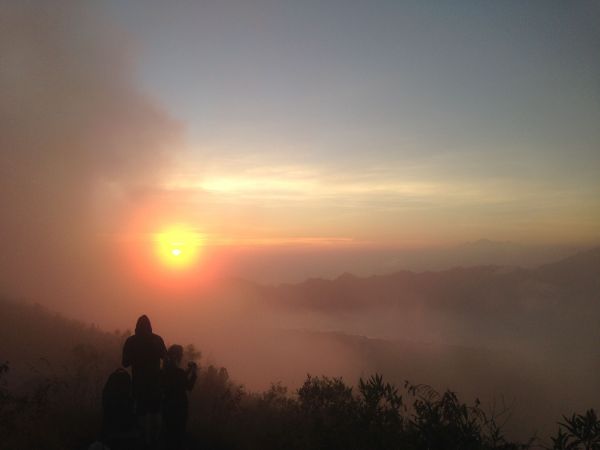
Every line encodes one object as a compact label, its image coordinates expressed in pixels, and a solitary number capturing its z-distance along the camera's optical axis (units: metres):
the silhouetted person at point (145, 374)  7.73
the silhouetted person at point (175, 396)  7.69
